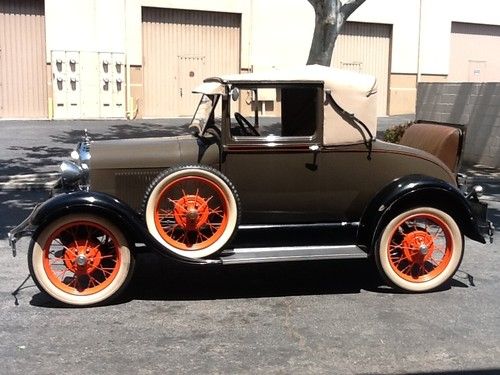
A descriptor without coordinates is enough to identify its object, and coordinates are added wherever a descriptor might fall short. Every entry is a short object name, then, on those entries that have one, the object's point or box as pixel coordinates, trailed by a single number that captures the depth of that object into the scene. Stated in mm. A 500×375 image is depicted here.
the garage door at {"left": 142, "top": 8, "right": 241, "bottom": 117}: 20797
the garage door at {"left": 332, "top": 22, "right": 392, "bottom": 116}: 23797
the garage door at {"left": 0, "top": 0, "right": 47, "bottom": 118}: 19188
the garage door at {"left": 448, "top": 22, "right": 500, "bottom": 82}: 25562
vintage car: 4926
